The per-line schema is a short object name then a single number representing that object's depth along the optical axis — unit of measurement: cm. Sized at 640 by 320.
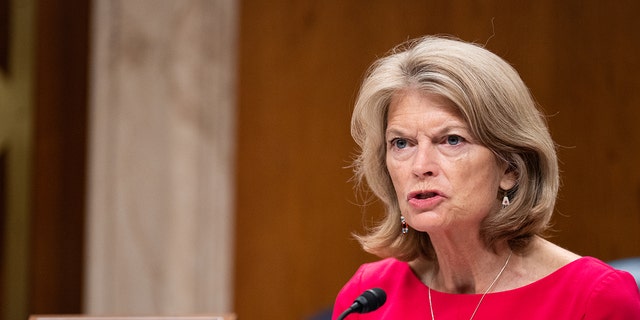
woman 458
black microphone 460
